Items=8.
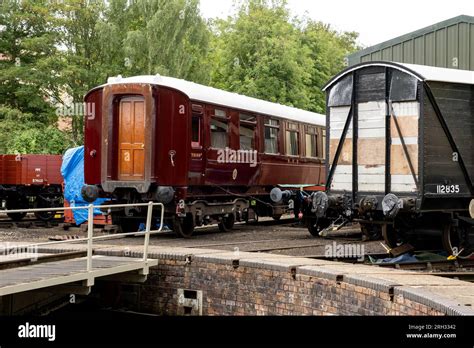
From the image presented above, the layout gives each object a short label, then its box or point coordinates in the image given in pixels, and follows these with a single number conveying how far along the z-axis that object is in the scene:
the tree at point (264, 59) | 38.25
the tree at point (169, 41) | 39.53
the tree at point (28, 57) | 37.47
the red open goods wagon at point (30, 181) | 23.02
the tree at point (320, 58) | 44.31
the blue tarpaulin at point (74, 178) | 19.72
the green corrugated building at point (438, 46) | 19.67
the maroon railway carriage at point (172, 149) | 15.64
